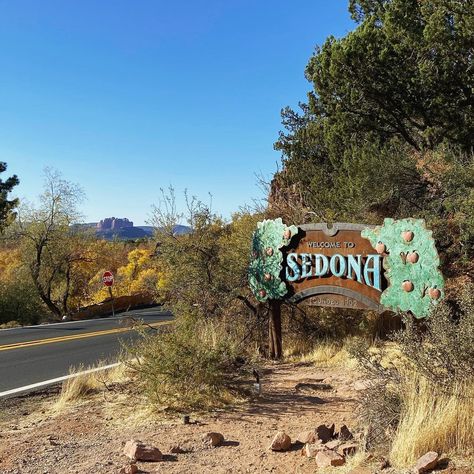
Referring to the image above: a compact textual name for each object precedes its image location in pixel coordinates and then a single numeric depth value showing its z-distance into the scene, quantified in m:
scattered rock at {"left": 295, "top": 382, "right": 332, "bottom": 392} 7.04
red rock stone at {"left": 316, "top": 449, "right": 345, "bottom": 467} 4.05
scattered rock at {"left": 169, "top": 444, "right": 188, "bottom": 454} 4.82
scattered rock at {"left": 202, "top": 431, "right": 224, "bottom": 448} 5.01
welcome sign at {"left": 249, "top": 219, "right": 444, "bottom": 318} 7.53
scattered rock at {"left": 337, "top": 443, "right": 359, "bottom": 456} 4.19
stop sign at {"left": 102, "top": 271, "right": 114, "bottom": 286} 27.46
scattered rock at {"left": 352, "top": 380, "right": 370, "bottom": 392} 6.02
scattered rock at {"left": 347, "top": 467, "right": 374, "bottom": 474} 3.74
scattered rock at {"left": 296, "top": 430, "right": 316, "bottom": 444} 4.69
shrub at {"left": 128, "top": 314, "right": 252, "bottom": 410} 6.34
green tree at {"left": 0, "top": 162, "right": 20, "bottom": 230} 27.34
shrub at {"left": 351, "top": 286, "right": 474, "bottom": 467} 3.88
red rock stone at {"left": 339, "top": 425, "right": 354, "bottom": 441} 4.56
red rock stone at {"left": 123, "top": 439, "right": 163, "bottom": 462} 4.58
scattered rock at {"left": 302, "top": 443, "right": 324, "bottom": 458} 4.37
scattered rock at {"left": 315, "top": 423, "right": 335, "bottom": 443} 4.65
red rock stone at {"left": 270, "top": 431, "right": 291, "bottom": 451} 4.65
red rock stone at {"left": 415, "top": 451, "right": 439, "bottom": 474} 3.58
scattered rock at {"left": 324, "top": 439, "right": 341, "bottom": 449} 4.36
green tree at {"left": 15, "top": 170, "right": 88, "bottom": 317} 31.08
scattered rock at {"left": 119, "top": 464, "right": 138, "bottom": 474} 4.26
